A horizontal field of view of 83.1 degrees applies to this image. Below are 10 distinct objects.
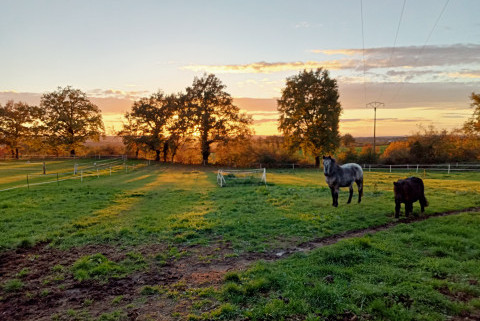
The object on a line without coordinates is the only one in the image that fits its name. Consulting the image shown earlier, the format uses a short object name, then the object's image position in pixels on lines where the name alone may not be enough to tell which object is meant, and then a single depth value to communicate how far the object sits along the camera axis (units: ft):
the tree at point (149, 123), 147.23
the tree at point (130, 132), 148.36
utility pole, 161.13
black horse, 34.65
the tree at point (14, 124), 164.14
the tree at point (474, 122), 114.62
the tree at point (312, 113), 125.59
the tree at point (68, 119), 151.94
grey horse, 41.75
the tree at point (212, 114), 136.36
